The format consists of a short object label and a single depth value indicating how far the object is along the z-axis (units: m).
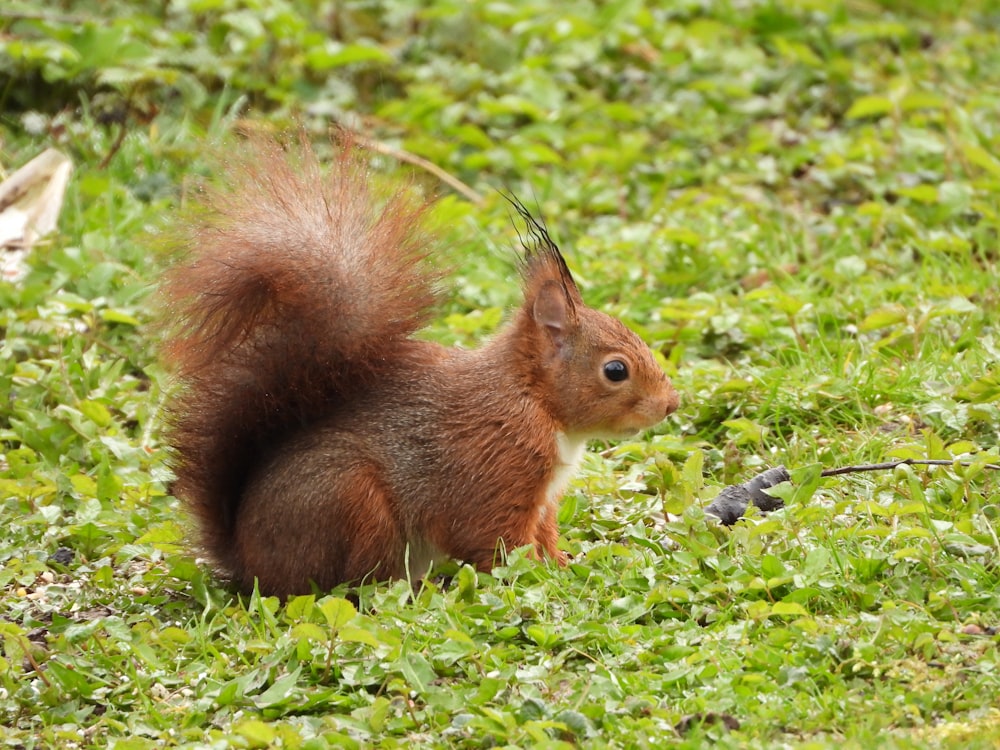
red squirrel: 6.24
